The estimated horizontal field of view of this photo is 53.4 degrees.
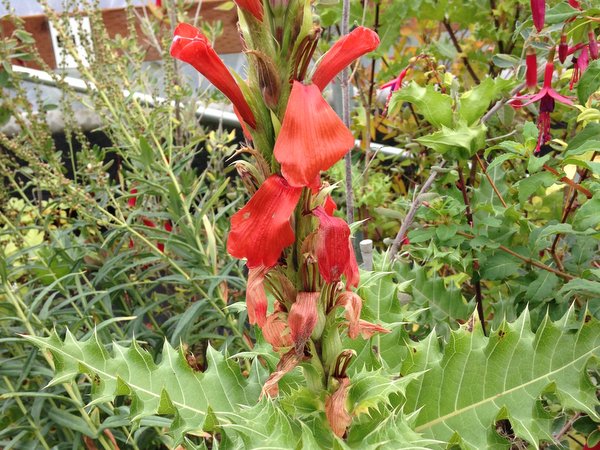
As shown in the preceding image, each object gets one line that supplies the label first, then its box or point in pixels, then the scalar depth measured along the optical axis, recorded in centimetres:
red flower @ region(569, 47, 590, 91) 87
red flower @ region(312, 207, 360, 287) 48
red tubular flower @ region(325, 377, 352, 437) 54
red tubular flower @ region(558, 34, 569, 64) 85
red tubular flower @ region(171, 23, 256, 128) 47
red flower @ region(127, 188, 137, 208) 145
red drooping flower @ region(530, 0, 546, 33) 82
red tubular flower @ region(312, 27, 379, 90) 49
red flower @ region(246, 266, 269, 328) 50
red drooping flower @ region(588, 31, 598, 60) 82
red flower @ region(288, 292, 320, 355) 48
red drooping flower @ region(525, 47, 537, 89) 91
